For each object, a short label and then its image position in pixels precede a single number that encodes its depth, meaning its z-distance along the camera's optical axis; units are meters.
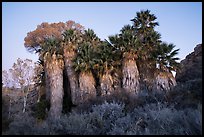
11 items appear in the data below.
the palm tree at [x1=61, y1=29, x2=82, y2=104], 25.05
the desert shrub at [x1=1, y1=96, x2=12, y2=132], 11.74
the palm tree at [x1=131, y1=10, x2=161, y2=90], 23.02
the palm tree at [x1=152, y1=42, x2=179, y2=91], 21.72
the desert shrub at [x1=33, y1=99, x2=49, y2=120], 24.50
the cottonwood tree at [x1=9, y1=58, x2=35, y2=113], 29.50
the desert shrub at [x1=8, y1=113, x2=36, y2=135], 10.20
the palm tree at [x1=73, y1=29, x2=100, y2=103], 23.77
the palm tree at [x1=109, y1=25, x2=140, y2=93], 22.58
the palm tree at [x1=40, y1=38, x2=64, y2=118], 24.53
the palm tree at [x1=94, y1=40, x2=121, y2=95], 23.21
